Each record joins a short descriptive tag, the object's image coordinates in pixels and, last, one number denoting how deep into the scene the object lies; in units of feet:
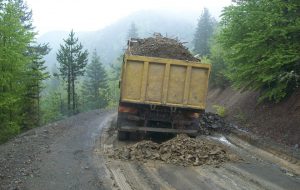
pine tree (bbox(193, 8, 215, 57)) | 222.11
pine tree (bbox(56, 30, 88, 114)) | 143.43
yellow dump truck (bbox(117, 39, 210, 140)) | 41.06
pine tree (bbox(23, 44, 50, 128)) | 86.54
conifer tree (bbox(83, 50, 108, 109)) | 200.37
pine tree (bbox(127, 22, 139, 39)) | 397.60
